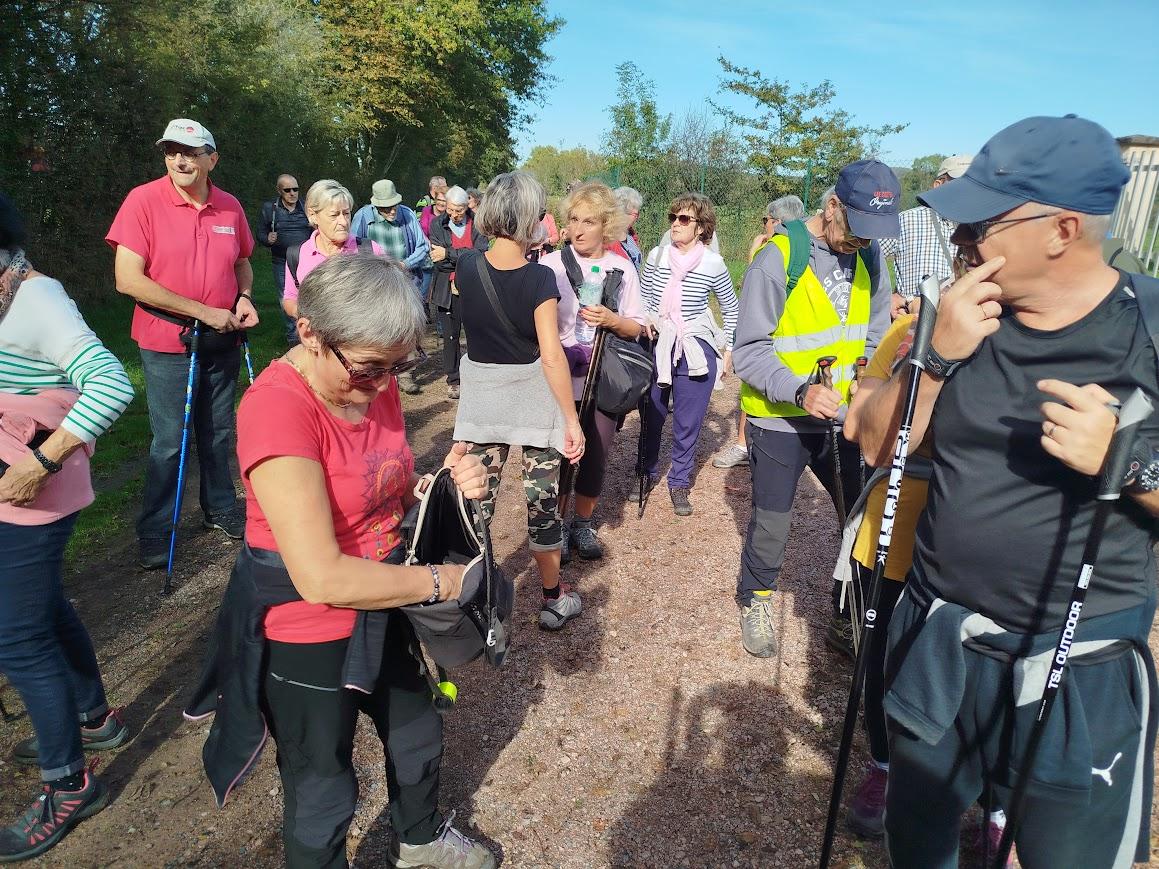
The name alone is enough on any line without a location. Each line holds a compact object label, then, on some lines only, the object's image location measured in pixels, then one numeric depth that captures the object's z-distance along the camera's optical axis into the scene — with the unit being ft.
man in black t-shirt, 4.99
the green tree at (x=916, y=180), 48.91
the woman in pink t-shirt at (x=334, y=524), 5.67
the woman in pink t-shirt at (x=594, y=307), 13.47
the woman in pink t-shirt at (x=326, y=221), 17.54
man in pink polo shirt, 13.33
